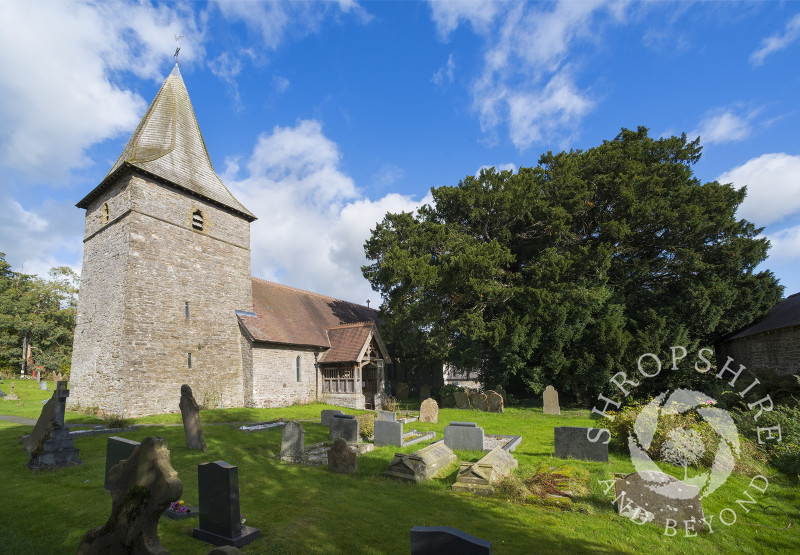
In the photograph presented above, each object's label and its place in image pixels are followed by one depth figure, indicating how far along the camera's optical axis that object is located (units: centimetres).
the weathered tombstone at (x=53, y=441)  829
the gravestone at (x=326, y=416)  1498
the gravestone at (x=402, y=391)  2814
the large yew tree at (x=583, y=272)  1884
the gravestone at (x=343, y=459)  878
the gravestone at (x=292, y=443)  977
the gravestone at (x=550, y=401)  1823
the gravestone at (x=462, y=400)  2109
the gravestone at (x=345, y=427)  1127
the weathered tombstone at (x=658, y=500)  570
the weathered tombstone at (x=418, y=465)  815
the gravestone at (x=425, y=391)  2627
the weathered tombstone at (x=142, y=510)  392
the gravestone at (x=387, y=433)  1139
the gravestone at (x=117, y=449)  688
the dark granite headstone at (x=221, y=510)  496
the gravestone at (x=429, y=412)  1625
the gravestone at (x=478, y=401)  2016
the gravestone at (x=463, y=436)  1047
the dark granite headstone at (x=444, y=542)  326
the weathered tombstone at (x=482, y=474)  736
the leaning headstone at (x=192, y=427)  1026
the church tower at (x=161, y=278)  1616
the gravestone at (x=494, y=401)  1937
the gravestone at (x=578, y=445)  914
